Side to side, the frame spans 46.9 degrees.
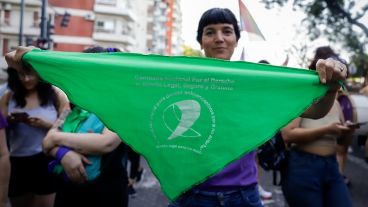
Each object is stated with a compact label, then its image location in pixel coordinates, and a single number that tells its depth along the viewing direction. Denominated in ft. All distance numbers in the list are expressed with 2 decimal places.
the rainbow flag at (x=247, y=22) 9.64
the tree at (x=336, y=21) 65.57
